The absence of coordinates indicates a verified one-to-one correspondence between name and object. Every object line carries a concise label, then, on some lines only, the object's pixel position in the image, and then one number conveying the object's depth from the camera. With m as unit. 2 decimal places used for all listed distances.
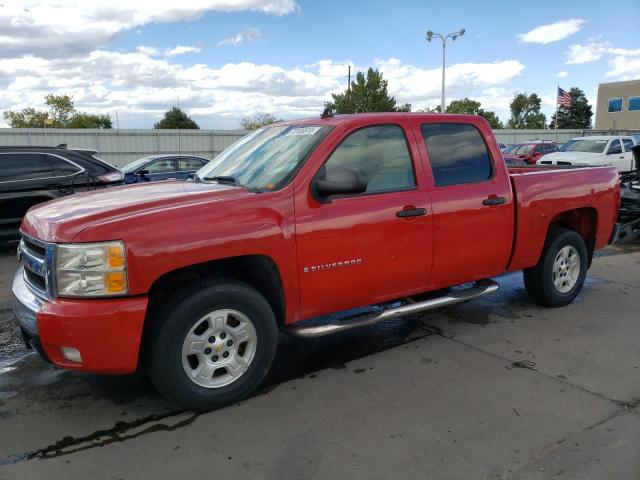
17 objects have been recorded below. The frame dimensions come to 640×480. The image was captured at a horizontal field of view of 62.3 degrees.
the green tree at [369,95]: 57.12
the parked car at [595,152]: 18.69
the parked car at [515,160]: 19.59
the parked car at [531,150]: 23.80
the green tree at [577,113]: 85.38
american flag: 35.56
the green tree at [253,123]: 61.52
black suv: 8.41
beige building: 57.72
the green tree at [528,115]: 86.69
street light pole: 32.44
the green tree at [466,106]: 69.19
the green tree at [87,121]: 64.31
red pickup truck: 3.02
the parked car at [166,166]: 14.73
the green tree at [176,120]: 68.25
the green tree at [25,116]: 63.66
